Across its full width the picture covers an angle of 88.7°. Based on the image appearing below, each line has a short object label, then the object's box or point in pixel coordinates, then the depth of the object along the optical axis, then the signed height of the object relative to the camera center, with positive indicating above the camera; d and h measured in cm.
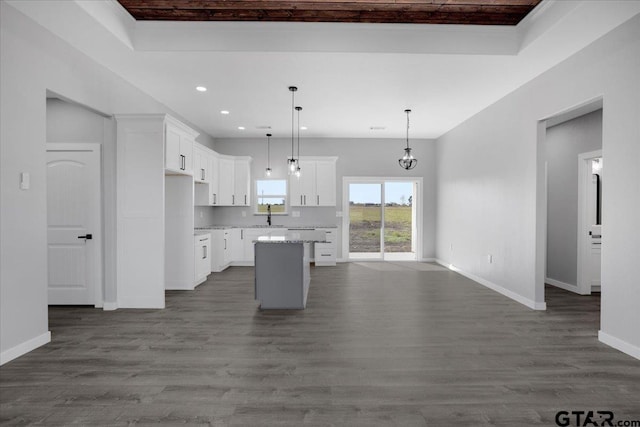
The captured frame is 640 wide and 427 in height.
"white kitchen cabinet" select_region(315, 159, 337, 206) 774 +68
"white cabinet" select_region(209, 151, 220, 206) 691 +63
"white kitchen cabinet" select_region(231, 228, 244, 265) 739 -82
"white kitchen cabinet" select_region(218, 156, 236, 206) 738 +66
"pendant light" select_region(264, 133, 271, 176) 794 +134
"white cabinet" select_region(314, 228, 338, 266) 752 -95
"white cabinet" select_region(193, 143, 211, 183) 611 +88
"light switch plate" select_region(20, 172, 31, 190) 290 +25
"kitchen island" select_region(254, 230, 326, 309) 431 -86
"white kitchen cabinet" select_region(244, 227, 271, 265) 743 -66
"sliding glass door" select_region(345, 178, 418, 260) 813 -13
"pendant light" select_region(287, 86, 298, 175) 462 +169
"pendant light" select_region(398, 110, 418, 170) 553 +84
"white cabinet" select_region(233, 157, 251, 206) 765 +65
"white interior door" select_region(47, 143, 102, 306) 427 -8
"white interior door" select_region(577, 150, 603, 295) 508 -43
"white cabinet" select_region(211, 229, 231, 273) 680 -87
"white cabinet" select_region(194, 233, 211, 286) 554 -85
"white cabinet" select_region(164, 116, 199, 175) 445 +91
